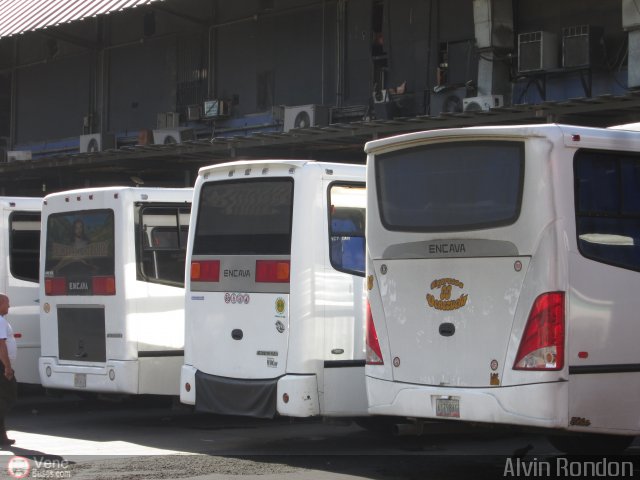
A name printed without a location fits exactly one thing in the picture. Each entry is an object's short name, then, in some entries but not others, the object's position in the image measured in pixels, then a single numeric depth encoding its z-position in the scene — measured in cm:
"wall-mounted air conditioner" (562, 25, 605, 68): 2041
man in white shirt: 1240
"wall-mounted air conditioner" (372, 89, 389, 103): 2378
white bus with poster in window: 1377
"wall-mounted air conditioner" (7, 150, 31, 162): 3112
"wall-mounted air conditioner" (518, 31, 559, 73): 2091
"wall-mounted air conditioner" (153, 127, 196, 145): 2756
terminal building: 2067
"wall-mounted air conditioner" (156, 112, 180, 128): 2883
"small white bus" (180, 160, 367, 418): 1152
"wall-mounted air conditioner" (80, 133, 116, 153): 3019
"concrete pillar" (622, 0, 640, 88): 1938
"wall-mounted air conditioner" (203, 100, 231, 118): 2772
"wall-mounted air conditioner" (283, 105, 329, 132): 2464
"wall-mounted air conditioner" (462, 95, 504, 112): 2127
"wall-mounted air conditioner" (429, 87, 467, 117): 2266
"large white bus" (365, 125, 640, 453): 930
